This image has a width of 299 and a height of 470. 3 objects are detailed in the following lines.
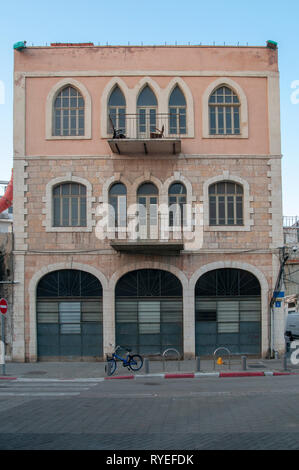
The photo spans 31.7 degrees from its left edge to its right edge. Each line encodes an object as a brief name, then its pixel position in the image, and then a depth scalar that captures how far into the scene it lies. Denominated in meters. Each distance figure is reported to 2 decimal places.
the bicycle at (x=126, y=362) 18.61
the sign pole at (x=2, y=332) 19.39
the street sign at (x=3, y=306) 19.42
